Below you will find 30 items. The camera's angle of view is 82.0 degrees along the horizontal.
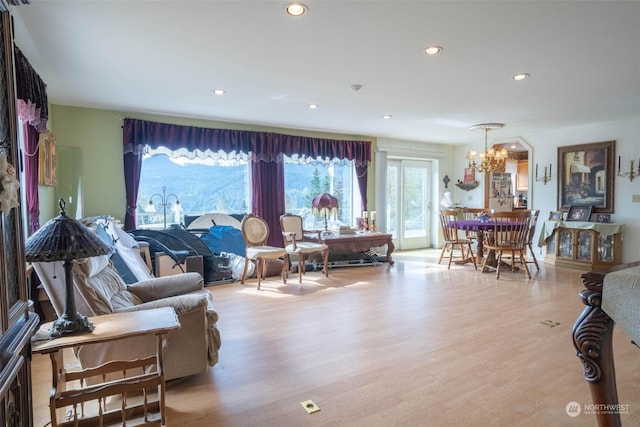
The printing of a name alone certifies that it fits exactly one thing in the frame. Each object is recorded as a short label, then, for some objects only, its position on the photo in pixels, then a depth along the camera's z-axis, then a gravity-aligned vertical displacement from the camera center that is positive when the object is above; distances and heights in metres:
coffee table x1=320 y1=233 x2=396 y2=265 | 5.52 -0.62
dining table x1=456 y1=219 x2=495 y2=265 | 5.31 -0.41
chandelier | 5.58 +0.67
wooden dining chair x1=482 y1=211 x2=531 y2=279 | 4.96 -0.48
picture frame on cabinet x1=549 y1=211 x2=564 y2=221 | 6.02 -0.27
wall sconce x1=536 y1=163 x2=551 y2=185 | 6.29 +0.36
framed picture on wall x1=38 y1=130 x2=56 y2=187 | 3.43 +0.44
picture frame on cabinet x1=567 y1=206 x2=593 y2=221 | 5.68 -0.23
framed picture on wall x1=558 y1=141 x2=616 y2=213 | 5.52 +0.36
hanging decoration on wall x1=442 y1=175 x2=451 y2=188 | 7.90 +0.43
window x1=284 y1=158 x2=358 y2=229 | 6.23 +0.26
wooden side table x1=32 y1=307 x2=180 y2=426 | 1.60 -0.77
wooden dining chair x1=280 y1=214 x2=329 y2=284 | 5.02 -0.59
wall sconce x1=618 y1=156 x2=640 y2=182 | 5.24 +0.35
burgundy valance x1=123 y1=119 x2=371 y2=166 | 4.80 +0.89
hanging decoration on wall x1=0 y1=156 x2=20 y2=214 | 1.02 +0.05
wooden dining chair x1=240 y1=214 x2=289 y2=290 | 4.62 -0.60
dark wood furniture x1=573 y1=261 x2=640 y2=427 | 1.26 -0.52
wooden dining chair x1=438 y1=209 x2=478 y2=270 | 5.73 -0.53
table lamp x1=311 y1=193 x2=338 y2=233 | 5.67 -0.03
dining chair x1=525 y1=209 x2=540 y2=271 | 5.26 -0.40
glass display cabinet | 5.34 -0.68
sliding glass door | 7.49 -0.04
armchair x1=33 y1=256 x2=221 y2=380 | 1.91 -0.68
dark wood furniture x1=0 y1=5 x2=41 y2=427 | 1.05 -0.26
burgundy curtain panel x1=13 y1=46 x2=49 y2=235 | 2.50 +0.69
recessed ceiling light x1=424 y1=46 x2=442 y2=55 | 2.70 +1.12
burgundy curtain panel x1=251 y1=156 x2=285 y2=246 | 5.64 +0.12
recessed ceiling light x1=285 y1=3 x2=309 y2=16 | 2.12 +1.13
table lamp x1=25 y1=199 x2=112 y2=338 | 1.54 -0.20
